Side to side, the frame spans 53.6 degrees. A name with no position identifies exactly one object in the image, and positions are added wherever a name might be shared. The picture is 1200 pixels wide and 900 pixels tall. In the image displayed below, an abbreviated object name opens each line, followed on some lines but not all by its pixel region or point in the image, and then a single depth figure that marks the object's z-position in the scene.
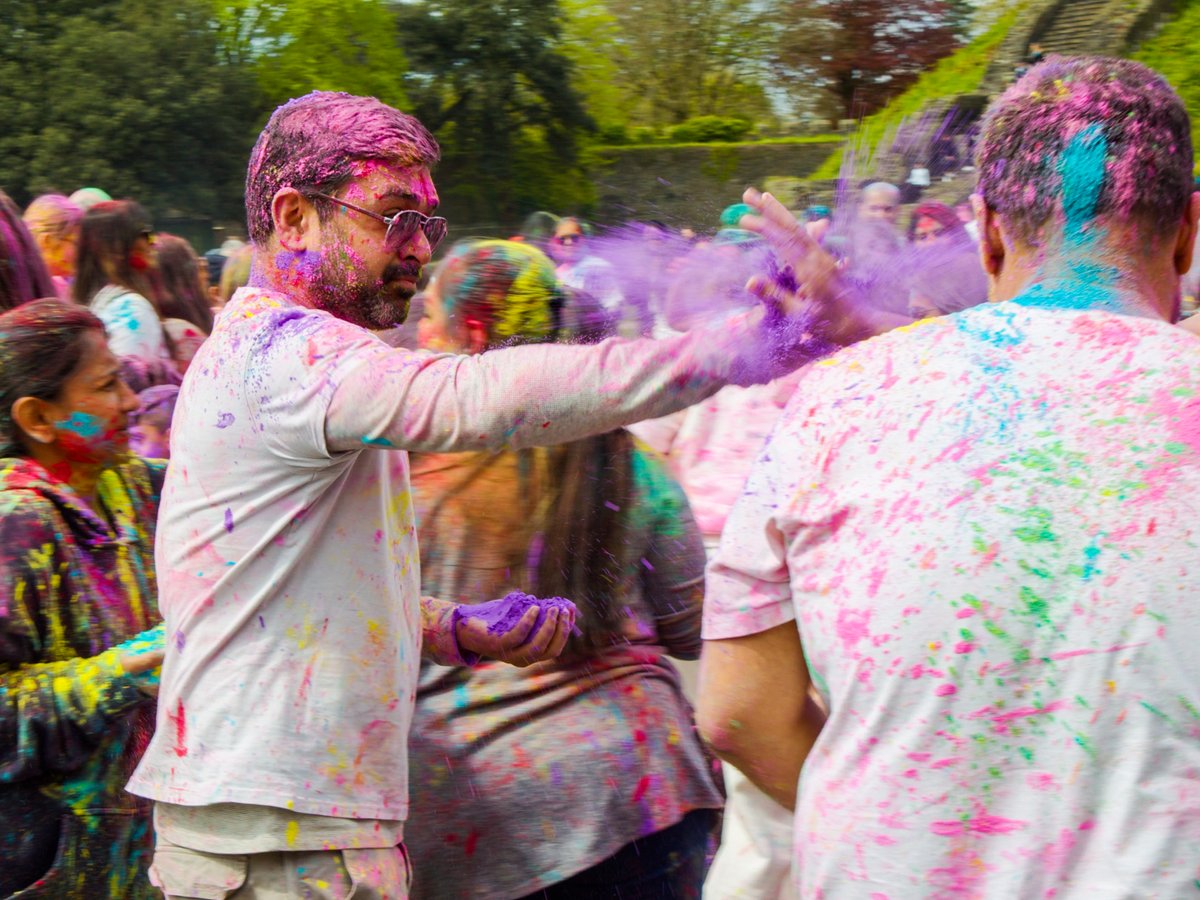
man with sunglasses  1.59
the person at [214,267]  8.96
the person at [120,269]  4.27
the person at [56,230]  5.02
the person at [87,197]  5.84
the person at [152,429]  3.52
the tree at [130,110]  20.97
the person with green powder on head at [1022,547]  1.22
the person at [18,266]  3.27
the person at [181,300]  4.43
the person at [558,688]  2.39
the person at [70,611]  2.27
